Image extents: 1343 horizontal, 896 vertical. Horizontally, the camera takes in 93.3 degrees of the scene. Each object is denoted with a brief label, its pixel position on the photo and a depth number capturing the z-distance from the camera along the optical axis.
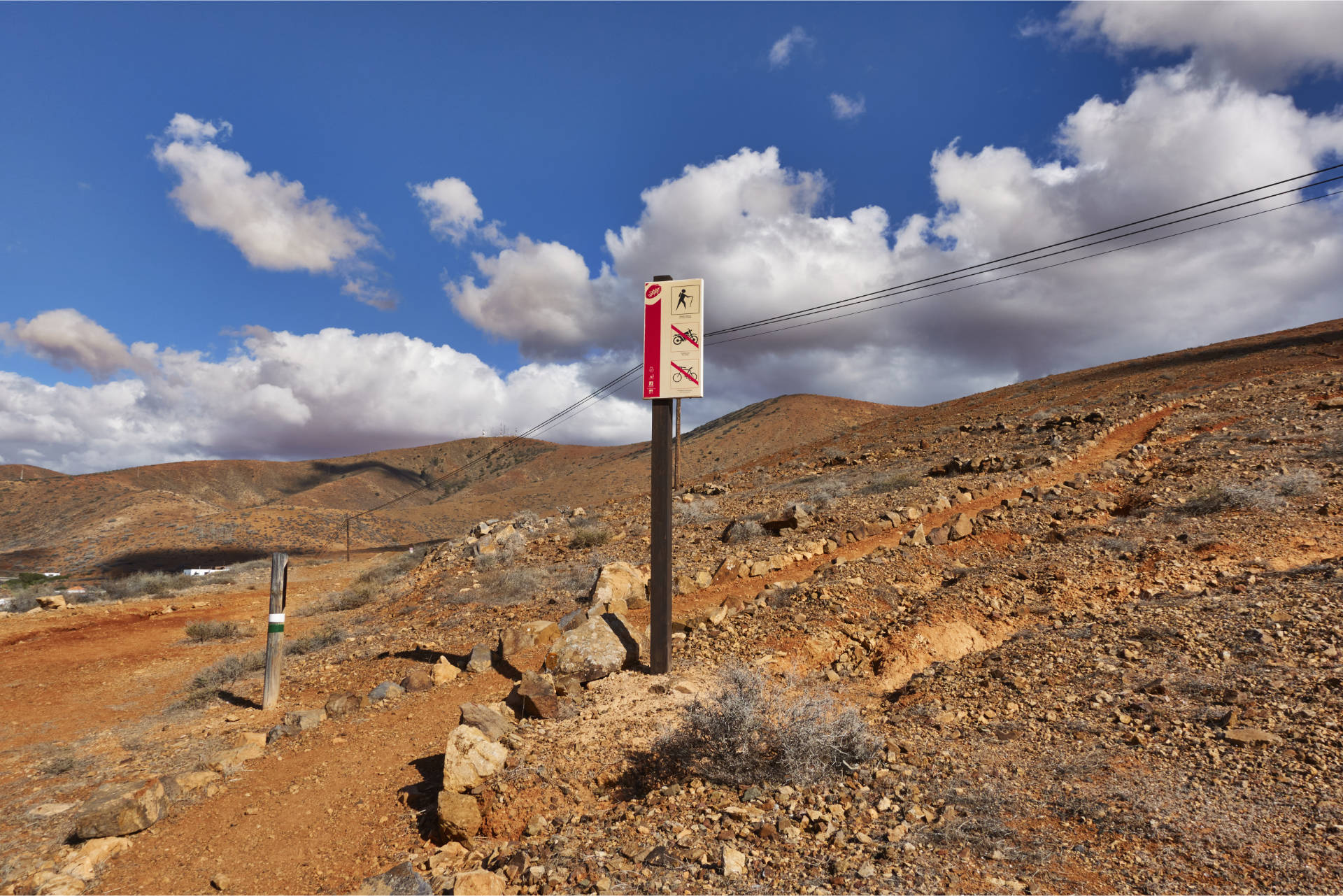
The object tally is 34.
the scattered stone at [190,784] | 5.41
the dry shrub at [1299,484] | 9.77
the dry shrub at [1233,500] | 9.39
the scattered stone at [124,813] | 4.79
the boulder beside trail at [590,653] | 7.04
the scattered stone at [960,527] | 10.79
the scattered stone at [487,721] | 5.33
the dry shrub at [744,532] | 13.09
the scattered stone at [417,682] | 7.86
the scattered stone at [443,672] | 7.94
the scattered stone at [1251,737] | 4.22
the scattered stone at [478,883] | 3.60
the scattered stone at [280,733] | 6.71
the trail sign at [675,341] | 7.25
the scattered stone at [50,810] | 5.43
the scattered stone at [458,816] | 4.36
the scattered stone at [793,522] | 13.20
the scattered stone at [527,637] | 8.33
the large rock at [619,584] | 9.62
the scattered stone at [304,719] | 6.88
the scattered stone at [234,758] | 5.99
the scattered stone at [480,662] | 8.16
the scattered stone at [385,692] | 7.55
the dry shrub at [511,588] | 11.65
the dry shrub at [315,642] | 10.89
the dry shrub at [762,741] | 4.41
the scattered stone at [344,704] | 7.27
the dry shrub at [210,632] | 13.09
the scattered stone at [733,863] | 3.49
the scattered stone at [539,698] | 6.01
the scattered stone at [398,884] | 3.80
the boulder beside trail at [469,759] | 4.70
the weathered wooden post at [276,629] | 7.95
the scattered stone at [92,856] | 4.41
